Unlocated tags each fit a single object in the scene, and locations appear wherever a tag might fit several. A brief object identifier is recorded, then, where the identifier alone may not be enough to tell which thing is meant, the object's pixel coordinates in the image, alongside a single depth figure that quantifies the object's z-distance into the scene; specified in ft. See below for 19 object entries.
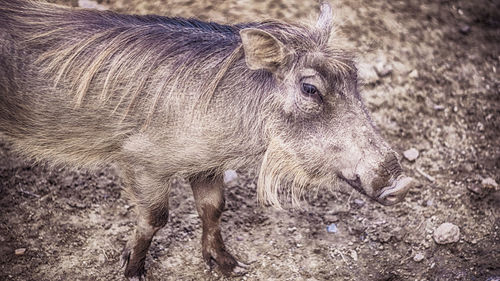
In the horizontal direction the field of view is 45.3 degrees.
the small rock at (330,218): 12.64
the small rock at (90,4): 15.81
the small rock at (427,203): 13.07
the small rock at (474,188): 13.21
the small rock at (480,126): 14.52
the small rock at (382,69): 15.19
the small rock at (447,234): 12.21
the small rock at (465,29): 16.52
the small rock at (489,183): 13.30
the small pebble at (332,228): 12.44
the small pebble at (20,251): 11.41
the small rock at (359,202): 12.96
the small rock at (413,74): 15.37
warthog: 8.88
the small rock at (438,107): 14.84
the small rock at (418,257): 11.89
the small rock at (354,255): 11.91
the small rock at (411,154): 13.83
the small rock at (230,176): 13.20
